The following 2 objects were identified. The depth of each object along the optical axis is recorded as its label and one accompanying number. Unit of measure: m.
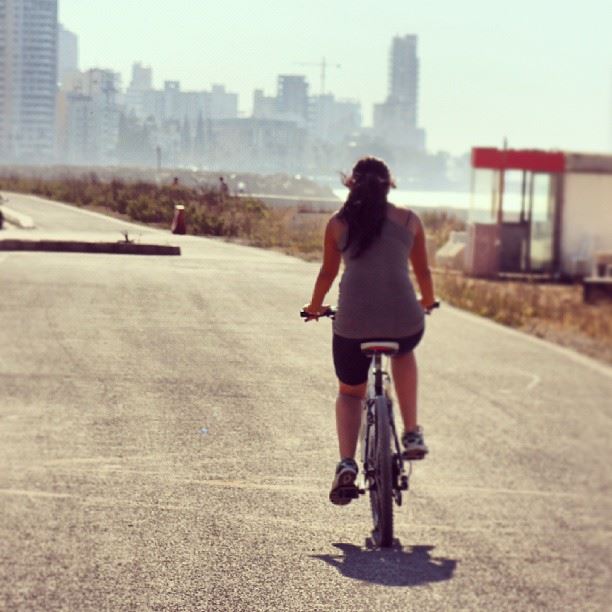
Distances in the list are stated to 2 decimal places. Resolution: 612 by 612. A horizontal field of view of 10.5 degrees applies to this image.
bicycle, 17.53
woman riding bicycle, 15.94
